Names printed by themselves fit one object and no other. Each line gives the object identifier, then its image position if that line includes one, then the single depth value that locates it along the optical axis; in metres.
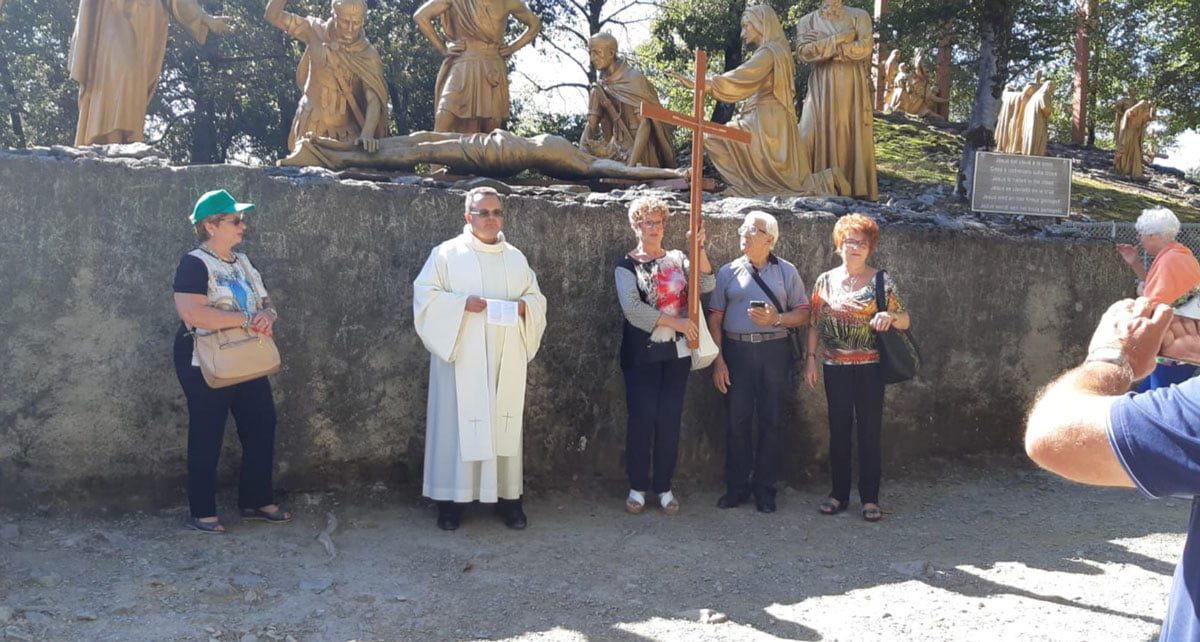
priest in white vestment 4.70
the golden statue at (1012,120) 16.77
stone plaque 7.79
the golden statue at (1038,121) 15.96
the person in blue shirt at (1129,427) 1.47
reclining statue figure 7.09
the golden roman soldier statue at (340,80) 7.86
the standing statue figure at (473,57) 8.70
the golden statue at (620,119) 9.16
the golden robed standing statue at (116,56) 7.30
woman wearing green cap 4.31
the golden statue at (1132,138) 20.06
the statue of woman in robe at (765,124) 8.22
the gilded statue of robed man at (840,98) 9.04
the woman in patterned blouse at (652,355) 5.15
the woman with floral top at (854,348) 5.21
